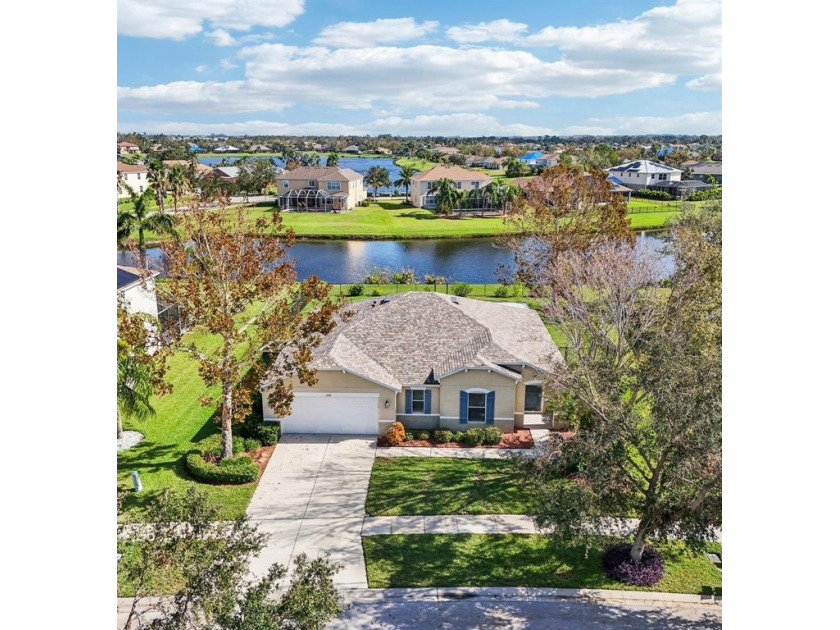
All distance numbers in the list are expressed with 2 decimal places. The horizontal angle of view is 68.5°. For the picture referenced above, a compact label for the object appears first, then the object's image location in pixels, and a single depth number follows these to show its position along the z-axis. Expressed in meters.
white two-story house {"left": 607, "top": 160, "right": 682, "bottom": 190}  97.25
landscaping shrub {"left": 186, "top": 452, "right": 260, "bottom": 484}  19.19
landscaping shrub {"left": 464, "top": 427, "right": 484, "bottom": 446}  21.95
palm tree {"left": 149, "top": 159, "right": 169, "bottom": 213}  63.72
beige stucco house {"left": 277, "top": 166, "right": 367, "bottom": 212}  80.44
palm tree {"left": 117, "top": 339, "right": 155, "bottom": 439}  19.11
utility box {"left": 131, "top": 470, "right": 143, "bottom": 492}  18.53
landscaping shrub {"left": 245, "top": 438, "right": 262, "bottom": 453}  21.23
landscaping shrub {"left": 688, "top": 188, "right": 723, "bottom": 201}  86.93
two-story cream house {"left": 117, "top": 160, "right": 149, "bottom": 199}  85.21
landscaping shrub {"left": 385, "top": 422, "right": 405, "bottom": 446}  21.97
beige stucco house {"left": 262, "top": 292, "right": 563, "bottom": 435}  22.36
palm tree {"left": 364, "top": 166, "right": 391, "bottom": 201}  94.44
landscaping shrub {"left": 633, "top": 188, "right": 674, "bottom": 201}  90.12
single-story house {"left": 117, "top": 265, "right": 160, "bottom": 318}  27.14
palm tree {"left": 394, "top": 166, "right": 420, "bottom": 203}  90.12
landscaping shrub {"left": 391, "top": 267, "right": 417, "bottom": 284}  44.81
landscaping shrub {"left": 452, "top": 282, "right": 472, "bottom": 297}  41.19
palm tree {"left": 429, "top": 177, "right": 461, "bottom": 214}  77.12
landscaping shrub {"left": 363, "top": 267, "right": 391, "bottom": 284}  44.81
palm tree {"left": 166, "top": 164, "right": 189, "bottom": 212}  63.97
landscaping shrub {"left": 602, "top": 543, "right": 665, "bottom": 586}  14.80
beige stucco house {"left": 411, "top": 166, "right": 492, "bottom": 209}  84.12
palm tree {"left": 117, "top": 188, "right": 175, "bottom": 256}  40.66
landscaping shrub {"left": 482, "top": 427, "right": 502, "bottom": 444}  22.00
